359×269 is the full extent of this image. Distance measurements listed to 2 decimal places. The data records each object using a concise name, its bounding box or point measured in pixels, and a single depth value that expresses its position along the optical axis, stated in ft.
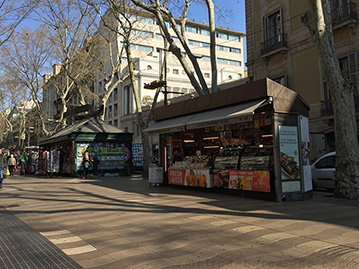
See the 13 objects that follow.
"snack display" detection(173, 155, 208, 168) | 38.60
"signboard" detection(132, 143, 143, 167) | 90.38
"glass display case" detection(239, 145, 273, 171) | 30.55
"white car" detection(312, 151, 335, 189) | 39.68
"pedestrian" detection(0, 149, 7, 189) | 44.89
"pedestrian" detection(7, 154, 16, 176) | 72.69
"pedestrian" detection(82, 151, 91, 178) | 61.31
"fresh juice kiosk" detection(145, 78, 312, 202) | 29.37
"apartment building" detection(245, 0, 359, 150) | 57.57
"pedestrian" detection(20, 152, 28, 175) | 83.05
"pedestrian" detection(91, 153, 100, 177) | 64.13
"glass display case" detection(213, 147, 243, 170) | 33.92
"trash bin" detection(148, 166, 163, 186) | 44.04
